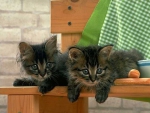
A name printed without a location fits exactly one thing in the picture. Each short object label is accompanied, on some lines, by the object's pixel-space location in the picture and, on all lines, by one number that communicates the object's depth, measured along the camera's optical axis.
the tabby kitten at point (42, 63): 0.82
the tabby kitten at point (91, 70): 0.77
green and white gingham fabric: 1.00
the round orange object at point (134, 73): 0.77
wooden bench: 0.76
